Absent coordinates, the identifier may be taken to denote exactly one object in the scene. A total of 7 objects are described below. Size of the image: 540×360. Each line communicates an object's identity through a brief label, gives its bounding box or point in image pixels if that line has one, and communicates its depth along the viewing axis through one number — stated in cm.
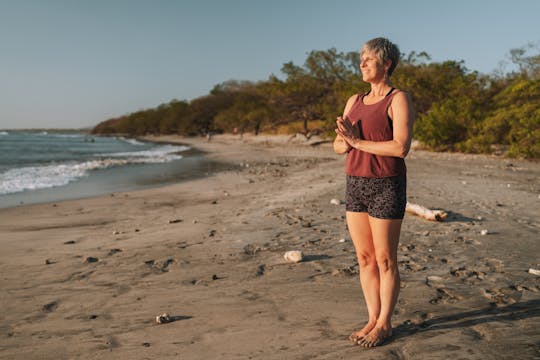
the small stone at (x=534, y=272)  454
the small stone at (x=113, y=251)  585
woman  278
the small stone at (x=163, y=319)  356
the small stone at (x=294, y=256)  512
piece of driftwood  688
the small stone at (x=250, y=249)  565
